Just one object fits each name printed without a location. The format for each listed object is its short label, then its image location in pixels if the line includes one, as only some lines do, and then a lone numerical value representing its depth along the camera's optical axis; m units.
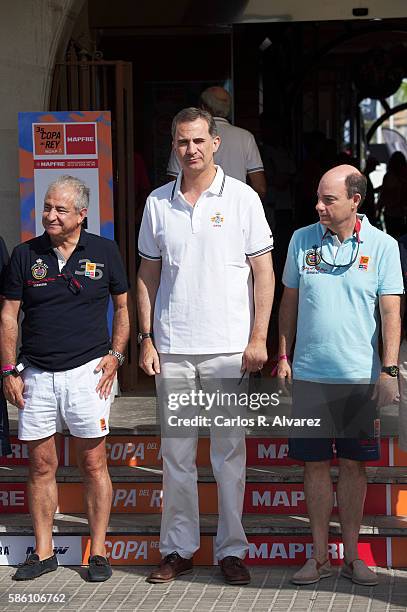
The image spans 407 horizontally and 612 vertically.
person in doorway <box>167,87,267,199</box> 11.32
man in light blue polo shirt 8.50
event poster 11.29
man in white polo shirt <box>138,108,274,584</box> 8.61
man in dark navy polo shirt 8.79
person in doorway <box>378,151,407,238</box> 21.88
